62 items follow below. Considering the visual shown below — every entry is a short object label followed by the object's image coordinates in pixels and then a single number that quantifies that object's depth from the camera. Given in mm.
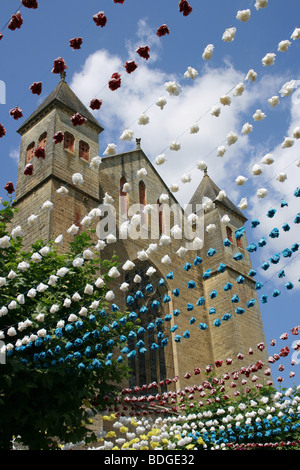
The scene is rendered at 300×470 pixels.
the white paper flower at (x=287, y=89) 7590
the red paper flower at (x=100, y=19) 6738
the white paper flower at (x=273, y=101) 7617
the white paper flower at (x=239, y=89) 7688
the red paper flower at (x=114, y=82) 7219
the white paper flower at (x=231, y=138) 8031
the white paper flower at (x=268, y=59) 7355
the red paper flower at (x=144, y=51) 6969
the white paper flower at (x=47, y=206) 9173
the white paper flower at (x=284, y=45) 7273
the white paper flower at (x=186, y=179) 8609
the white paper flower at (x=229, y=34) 7238
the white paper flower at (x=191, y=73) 7512
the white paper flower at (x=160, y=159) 8484
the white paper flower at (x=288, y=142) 8008
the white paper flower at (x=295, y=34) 7238
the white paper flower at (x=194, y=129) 8021
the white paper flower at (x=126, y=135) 8078
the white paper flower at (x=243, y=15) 7059
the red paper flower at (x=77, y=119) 7768
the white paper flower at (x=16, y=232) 9211
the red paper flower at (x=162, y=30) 6719
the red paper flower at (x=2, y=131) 7593
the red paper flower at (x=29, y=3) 6328
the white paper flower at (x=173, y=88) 7531
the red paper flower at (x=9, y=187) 8758
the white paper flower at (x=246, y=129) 8180
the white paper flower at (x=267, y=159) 8125
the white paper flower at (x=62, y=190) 9508
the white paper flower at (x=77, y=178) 9302
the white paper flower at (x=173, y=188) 8461
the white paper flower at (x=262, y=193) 8688
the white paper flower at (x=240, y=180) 8547
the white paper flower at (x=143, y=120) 7949
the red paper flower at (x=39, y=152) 8398
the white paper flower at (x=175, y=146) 8102
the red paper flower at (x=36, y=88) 7219
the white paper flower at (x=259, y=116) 8000
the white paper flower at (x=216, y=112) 7906
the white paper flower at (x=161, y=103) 7703
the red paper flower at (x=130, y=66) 7066
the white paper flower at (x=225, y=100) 7812
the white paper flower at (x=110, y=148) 8258
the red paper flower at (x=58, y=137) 8203
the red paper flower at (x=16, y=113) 7684
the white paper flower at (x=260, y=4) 6746
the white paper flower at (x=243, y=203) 8836
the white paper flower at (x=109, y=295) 9523
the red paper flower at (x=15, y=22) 6570
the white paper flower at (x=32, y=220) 9073
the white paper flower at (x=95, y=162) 8939
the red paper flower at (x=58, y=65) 7113
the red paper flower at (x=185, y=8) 6539
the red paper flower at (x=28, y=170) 8305
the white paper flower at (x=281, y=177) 8133
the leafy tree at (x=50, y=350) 8836
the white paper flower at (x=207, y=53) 7363
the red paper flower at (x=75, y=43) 6941
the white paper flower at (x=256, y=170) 8211
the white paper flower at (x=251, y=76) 7418
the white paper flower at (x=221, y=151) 8309
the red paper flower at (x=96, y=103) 7441
